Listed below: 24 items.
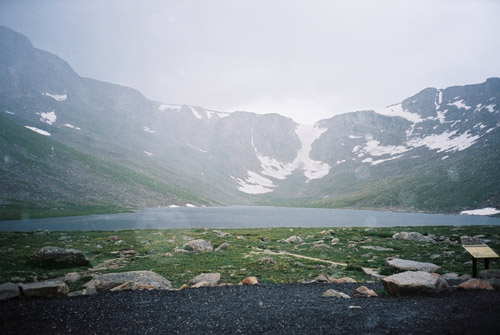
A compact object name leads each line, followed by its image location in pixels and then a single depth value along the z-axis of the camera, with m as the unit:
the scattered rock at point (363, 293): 16.02
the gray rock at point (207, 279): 19.38
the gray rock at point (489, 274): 17.10
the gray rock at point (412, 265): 21.78
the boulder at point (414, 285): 15.52
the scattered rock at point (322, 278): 20.22
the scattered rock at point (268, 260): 26.18
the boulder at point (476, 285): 15.84
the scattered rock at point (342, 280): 19.92
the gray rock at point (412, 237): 39.73
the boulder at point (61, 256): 25.00
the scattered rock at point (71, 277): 20.07
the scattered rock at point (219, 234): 47.62
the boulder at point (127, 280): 17.89
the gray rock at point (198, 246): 33.44
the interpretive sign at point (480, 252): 16.66
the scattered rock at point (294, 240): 41.72
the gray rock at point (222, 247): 34.42
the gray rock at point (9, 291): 14.98
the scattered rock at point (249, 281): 19.16
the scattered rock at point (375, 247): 34.06
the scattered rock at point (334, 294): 15.98
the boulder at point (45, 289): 15.82
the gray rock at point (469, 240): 32.76
